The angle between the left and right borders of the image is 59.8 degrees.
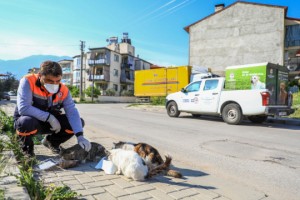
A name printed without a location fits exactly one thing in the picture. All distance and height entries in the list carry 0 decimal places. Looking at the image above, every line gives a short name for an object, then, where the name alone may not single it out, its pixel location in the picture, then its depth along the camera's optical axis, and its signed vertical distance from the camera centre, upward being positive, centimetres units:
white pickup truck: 938 -23
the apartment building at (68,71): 6500 +578
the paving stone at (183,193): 278 -106
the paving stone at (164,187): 292 -105
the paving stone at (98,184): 292 -103
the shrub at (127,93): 4988 +38
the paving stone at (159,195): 271 -105
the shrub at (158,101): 2155 -44
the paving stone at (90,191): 272 -103
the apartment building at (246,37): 2947 +723
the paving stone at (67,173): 328 -101
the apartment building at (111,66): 5356 +629
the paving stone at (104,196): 264 -104
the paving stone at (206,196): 278 -108
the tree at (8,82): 2595 +109
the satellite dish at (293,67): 3147 +376
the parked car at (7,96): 3260 -41
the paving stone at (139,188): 284 -104
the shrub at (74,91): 4518 +56
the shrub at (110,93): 4797 +34
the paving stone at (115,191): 275 -104
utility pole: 3874 +718
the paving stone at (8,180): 234 -81
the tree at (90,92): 4248 +39
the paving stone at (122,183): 297 -103
